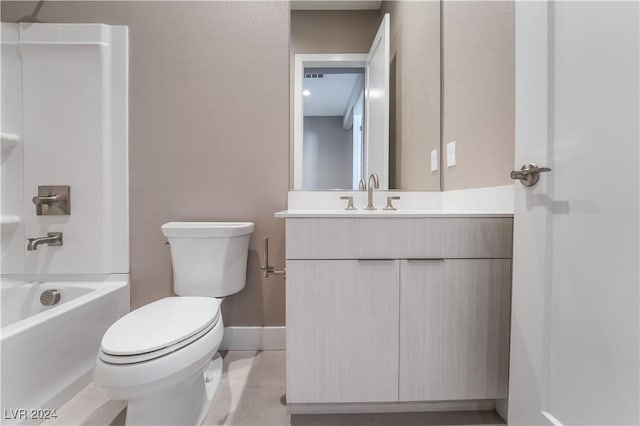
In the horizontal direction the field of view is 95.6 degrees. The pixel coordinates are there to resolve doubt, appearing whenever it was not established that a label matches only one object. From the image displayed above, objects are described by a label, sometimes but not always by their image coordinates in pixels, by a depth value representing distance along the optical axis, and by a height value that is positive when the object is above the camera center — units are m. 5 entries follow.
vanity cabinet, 1.00 -0.35
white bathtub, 1.01 -0.55
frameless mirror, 1.56 +0.47
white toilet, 0.84 -0.42
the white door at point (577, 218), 0.55 -0.03
